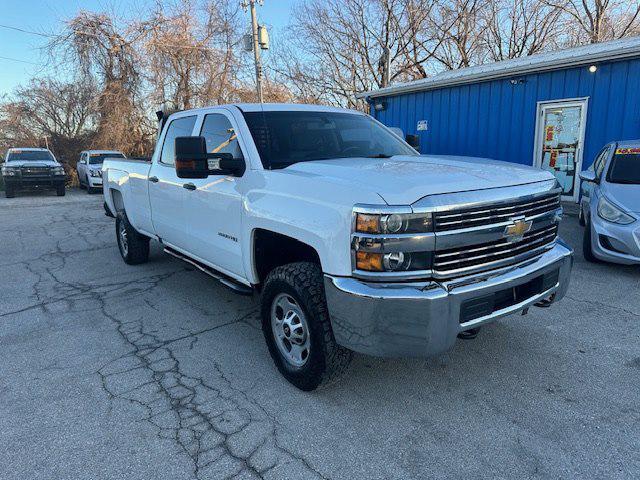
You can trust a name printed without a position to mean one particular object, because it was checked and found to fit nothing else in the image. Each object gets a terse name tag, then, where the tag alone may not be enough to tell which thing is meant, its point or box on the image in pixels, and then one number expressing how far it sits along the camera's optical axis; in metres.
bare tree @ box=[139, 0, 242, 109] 22.69
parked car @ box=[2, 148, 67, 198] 16.75
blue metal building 9.18
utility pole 17.42
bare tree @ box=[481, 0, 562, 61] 25.06
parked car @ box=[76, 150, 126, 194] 18.42
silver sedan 5.42
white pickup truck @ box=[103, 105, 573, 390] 2.49
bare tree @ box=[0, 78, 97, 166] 24.73
